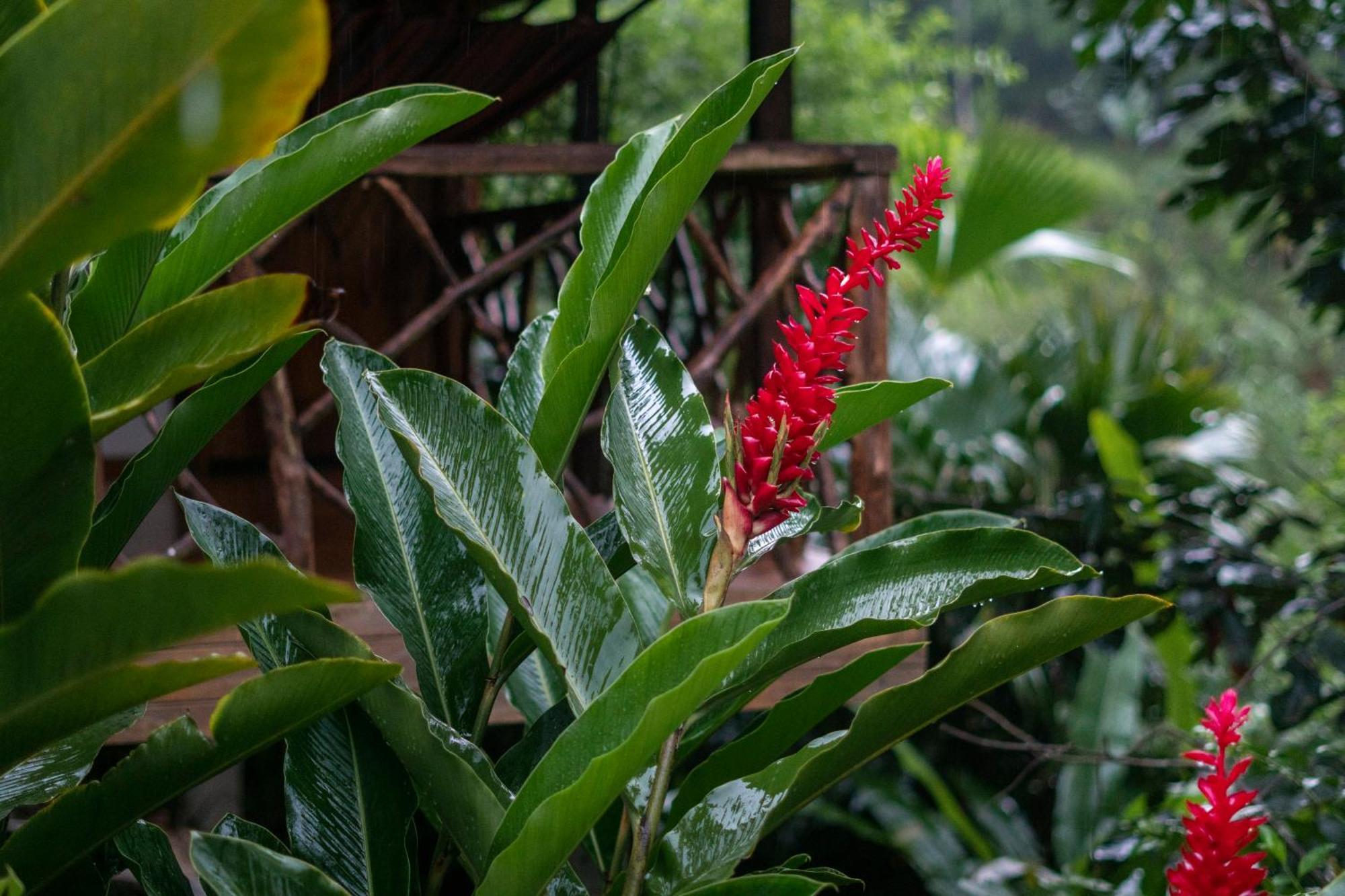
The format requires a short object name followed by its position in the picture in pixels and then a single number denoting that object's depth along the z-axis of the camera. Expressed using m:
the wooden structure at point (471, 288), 2.06
